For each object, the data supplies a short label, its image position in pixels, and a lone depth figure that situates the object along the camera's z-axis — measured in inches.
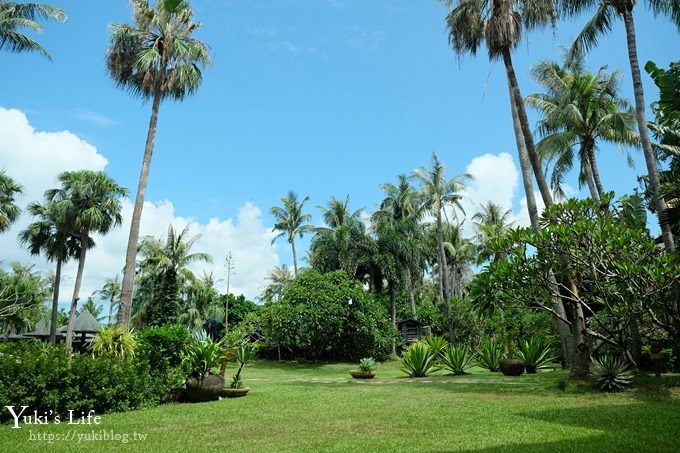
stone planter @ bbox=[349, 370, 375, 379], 746.2
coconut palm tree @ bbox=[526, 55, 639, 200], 845.2
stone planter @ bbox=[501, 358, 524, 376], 677.3
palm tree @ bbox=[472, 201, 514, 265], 1956.6
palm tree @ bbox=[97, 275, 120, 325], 2365.9
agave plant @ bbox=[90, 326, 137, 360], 467.2
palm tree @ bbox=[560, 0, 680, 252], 543.2
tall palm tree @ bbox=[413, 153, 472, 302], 1425.9
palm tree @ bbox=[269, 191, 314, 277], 1788.9
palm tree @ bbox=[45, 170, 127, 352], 1205.6
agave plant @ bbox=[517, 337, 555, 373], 715.4
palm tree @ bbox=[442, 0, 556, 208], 640.4
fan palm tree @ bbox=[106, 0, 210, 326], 748.0
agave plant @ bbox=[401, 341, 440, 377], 729.6
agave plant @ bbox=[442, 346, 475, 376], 722.8
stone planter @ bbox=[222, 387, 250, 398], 513.7
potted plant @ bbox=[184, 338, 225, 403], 474.9
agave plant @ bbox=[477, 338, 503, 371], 769.6
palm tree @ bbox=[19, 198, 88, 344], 1269.1
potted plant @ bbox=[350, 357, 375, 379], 746.8
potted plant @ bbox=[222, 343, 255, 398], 515.7
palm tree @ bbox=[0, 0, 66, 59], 766.5
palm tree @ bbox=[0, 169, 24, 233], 1243.2
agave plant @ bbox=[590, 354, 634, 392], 466.9
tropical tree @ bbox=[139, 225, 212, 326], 1469.0
